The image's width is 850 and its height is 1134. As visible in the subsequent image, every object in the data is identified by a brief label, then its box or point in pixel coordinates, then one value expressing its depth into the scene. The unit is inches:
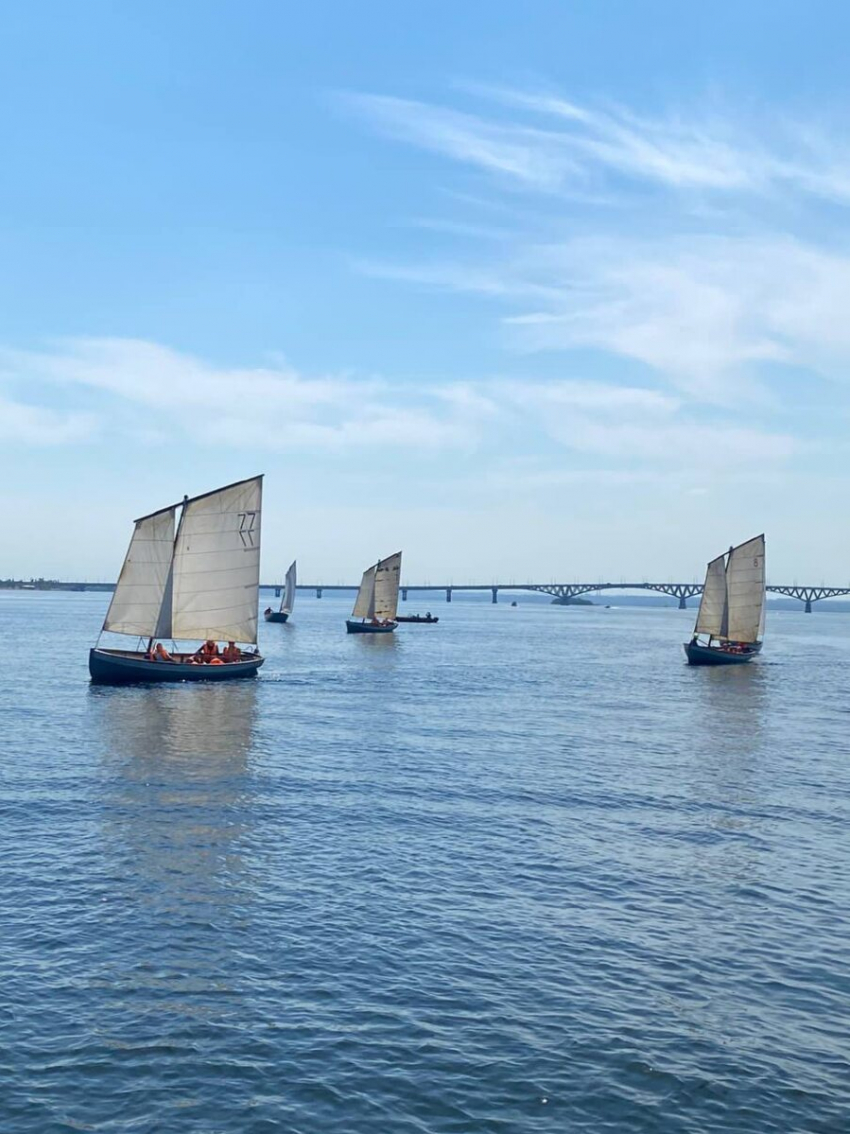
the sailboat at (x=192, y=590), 3206.2
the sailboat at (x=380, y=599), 6683.1
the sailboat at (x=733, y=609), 4598.9
